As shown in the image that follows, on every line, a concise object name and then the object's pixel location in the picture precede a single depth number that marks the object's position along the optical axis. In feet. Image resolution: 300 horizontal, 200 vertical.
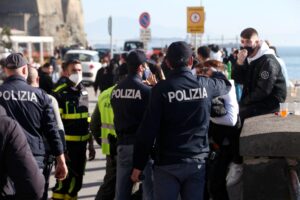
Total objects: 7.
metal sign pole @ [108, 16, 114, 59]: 164.31
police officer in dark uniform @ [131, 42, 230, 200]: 30.27
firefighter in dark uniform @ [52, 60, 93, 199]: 45.35
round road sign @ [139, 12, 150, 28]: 135.52
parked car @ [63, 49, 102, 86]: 170.48
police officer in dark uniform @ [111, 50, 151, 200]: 36.32
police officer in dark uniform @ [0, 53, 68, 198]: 33.70
